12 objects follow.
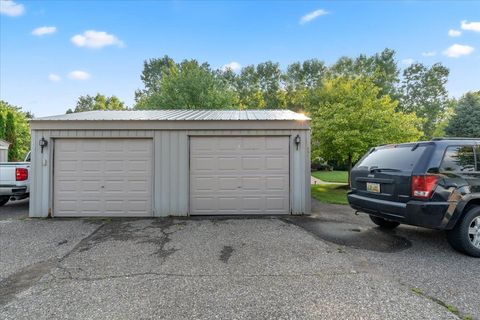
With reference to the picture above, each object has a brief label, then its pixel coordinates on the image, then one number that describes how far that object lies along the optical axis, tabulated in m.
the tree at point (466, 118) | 17.27
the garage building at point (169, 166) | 6.88
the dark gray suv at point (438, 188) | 3.88
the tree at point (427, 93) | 34.78
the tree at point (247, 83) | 38.50
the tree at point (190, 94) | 20.11
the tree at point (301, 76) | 37.12
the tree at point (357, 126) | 11.27
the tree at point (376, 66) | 33.44
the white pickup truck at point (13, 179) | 7.67
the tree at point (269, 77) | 39.34
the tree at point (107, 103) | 35.19
